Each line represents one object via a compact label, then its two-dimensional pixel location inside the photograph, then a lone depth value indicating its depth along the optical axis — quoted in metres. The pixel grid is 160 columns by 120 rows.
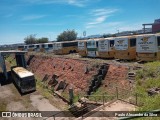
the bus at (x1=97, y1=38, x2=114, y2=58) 26.94
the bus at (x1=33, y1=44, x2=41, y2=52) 59.48
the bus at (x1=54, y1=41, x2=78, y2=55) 43.44
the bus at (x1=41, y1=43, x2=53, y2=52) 52.09
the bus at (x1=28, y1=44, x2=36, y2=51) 64.71
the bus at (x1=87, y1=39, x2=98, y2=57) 29.57
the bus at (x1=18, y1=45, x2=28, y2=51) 70.75
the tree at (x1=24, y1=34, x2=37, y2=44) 104.30
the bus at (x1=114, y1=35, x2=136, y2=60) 23.39
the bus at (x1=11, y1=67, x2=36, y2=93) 23.80
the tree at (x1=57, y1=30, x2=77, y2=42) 89.12
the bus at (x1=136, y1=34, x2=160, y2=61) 19.90
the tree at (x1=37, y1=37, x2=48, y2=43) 99.11
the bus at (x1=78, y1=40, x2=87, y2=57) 32.78
